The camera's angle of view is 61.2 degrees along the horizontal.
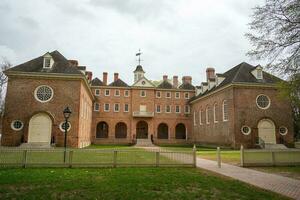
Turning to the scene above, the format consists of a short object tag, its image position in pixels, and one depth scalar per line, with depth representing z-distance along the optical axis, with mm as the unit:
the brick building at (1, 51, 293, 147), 25156
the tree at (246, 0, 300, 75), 11384
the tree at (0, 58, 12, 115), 34359
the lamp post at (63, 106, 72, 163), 14683
